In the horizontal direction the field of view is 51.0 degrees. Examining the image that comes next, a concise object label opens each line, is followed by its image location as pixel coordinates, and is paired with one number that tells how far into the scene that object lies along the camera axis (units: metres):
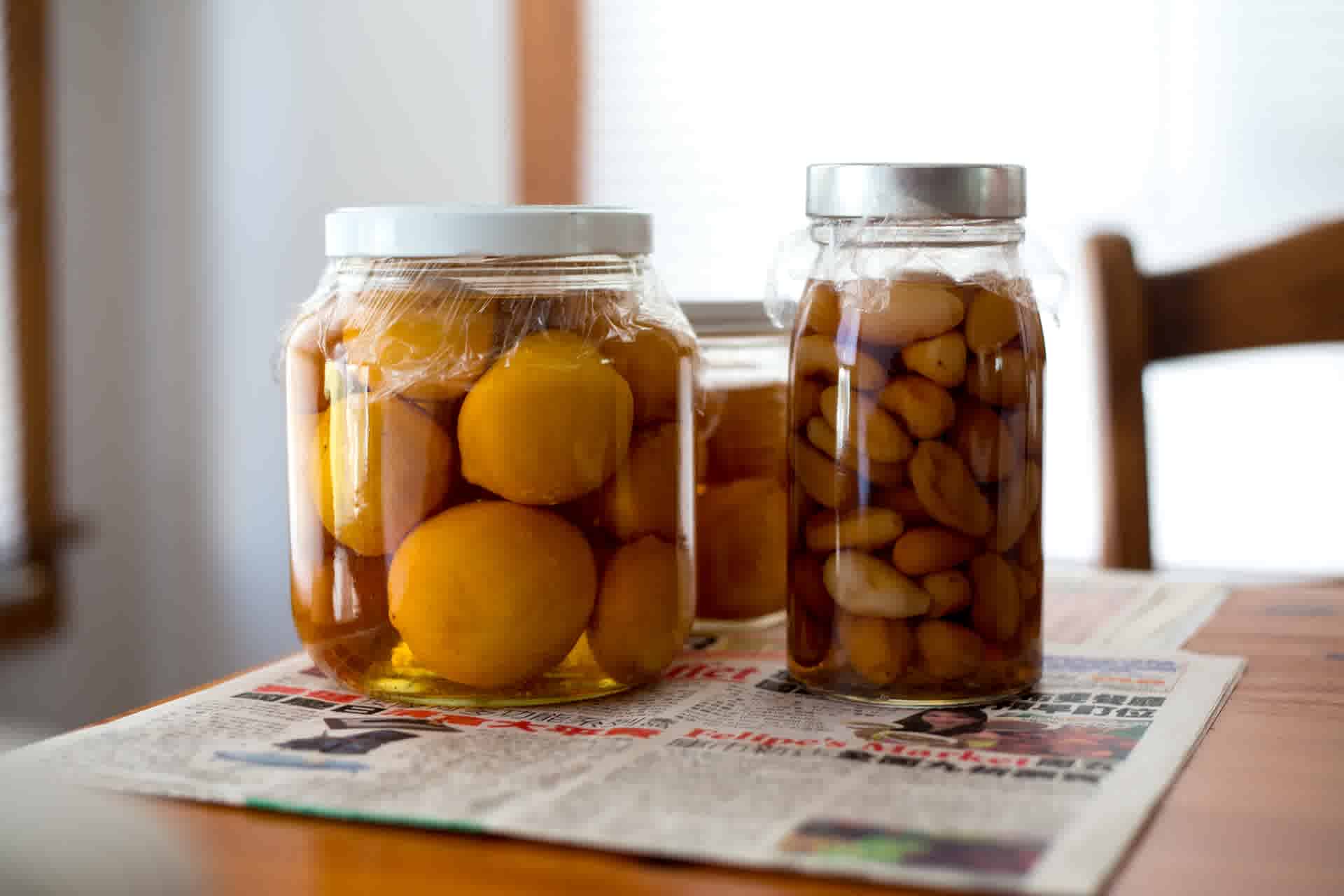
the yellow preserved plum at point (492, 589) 0.57
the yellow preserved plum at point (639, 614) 0.60
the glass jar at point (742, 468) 0.77
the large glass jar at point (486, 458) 0.58
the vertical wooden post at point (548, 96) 2.11
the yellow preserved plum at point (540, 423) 0.57
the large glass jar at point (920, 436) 0.58
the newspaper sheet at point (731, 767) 0.44
